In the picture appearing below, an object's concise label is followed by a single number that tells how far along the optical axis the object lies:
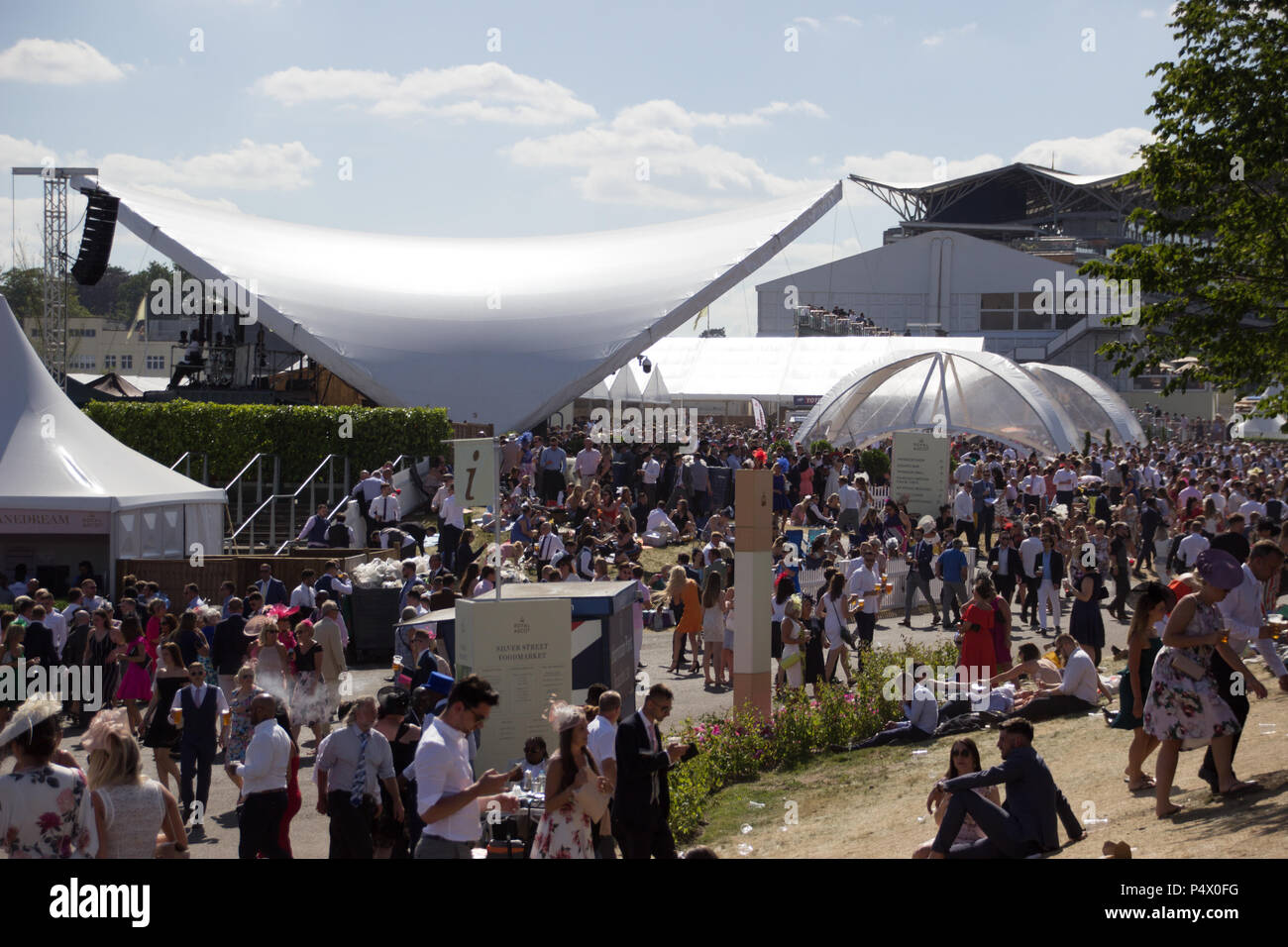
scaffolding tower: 36.31
